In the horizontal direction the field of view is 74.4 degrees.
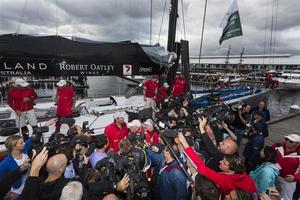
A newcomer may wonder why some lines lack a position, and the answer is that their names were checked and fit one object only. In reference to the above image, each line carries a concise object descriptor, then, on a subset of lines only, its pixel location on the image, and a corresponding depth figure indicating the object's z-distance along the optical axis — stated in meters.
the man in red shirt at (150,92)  6.39
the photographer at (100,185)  1.90
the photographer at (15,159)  2.29
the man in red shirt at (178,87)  7.37
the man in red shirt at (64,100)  4.97
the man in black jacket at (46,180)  1.66
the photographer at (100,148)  2.82
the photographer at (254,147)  3.57
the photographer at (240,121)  5.07
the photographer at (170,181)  2.23
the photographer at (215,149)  2.54
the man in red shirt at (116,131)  3.85
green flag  6.13
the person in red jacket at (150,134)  3.57
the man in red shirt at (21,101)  4.37
